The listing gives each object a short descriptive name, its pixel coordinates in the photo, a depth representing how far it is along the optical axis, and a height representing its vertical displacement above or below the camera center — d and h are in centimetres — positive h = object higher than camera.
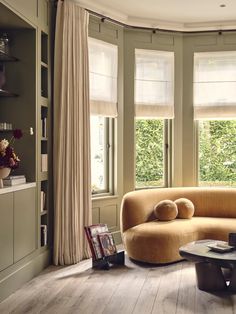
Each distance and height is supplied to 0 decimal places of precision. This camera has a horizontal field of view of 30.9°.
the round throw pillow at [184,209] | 536 -73
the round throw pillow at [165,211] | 523 -74
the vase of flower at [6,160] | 368 -8
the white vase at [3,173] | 370 -19
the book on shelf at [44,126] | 461 +27
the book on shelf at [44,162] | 455 -12
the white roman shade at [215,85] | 607 +94
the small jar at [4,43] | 420 +107
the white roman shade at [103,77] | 539 +95
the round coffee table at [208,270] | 375 -108
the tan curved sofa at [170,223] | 468 -87
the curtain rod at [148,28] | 545 +172
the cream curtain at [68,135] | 472 +18
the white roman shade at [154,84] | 600 +95
